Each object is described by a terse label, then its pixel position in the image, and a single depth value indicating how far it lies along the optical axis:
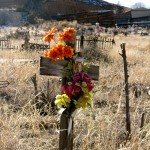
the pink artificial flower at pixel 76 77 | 3.46
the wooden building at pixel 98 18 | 47.66
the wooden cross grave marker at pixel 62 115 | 3.54
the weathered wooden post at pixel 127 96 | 4.65
